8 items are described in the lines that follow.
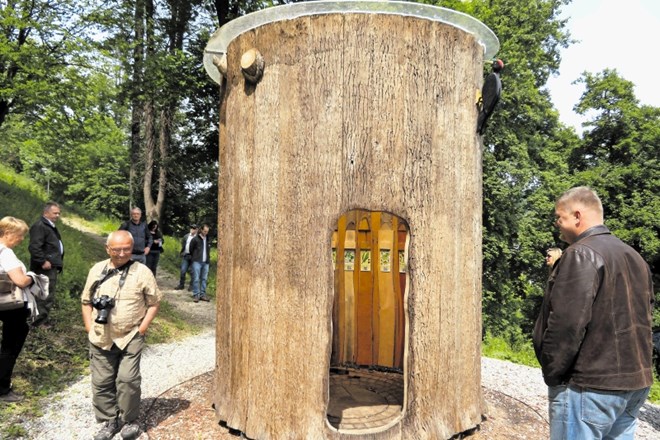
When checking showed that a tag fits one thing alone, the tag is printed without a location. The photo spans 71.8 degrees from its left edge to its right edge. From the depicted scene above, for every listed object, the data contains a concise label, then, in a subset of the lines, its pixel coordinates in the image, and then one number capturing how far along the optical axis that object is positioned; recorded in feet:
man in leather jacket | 8.03
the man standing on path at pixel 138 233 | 26.86
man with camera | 12.21
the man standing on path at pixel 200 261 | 34.37
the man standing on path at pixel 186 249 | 35.17
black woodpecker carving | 12.21
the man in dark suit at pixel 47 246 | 19.93
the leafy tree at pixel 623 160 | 52.70
